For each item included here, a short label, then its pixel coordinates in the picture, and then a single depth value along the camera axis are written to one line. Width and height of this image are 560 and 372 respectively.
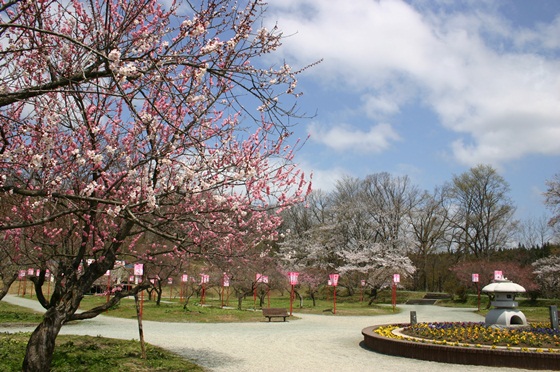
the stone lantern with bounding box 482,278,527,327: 13.35
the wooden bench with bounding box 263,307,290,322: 21.09
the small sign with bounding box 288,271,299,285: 24.09
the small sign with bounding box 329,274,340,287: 26.69
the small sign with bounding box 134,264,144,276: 11.73
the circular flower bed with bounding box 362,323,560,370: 9.69
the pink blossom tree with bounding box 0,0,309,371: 4.60
